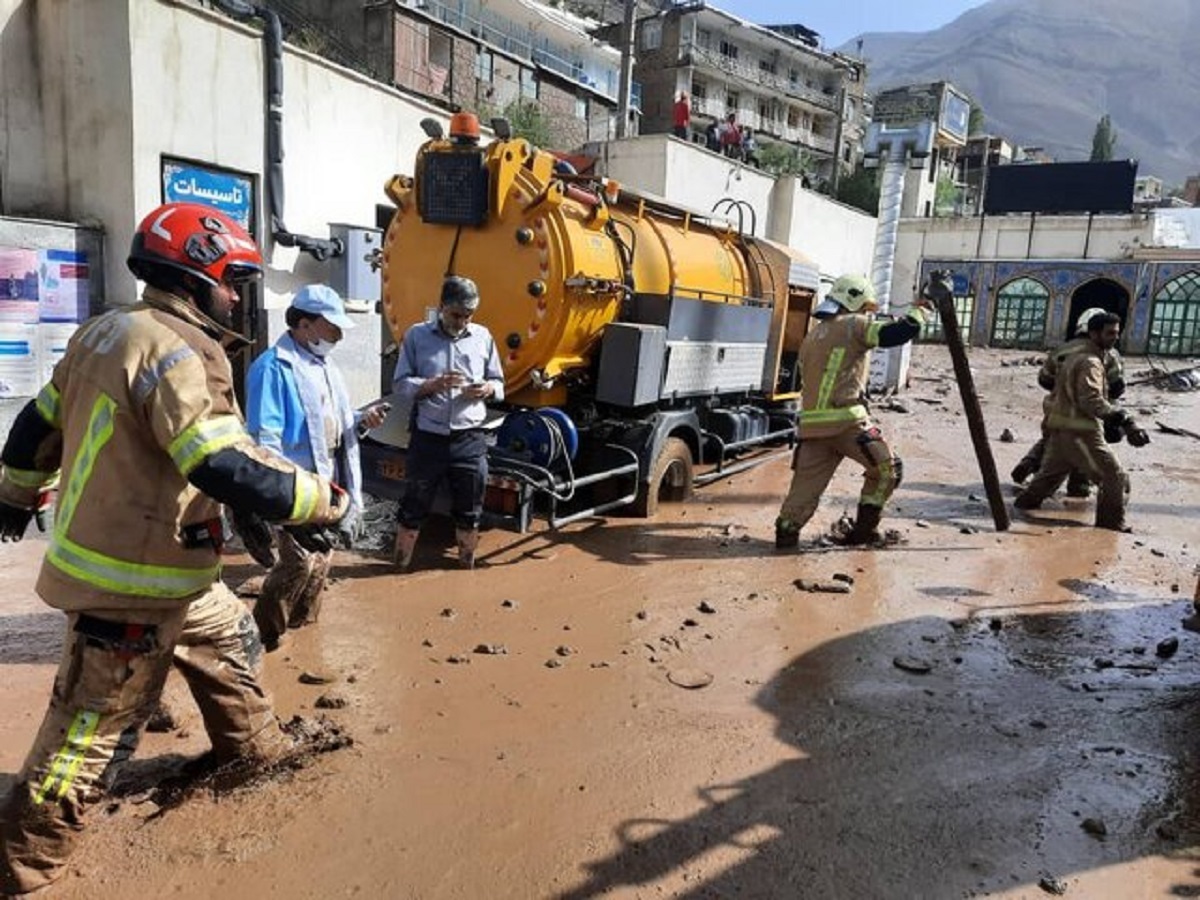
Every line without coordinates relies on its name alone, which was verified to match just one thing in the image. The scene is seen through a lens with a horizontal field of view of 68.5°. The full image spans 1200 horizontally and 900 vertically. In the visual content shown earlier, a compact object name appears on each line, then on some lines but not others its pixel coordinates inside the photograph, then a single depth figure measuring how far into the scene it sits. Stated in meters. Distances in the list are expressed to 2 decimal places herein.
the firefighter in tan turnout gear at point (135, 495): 2.22
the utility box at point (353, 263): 8.26
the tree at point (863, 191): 41.25
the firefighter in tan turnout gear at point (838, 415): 5.91
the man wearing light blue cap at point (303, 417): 3.74
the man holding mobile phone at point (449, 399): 4.81
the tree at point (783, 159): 41.86
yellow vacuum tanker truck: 5.53
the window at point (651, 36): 45.06
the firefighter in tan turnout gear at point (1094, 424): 6.91
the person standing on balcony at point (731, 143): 19.22
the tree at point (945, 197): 47.00
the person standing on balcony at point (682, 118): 20.25
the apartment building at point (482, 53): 25.95
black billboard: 32.94
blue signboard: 7.00
